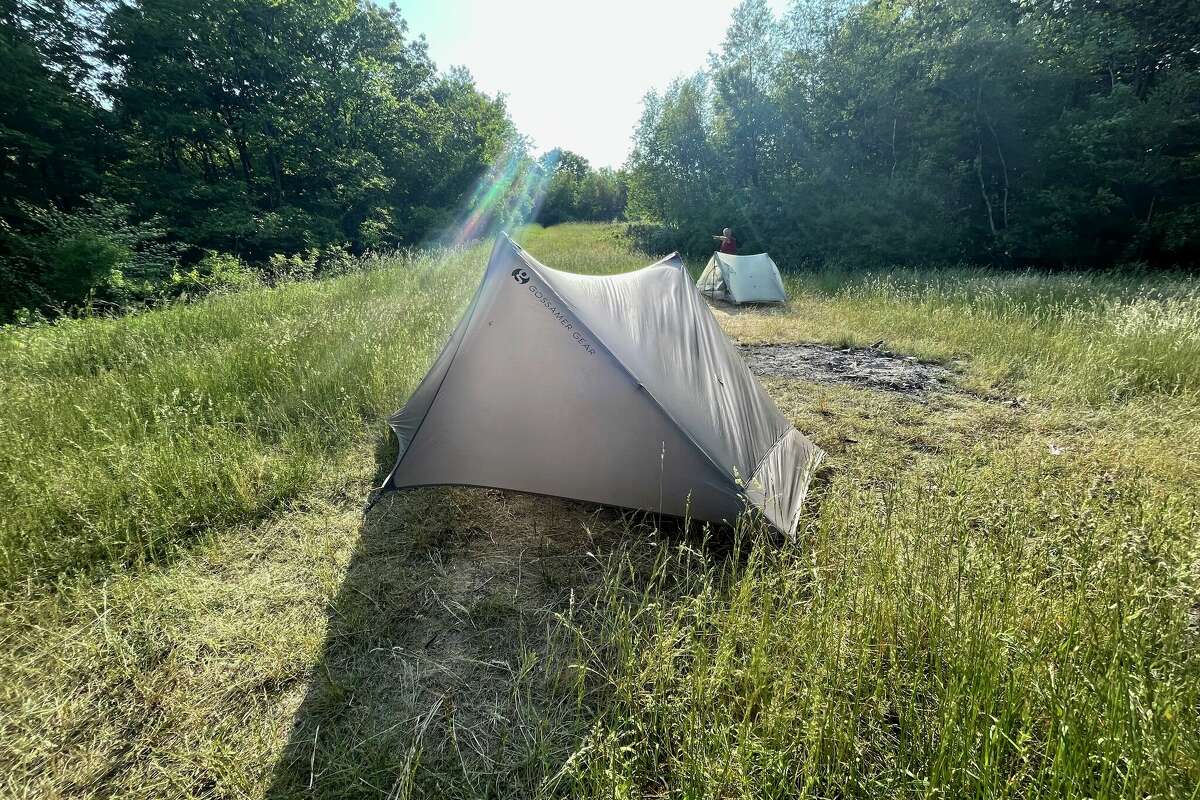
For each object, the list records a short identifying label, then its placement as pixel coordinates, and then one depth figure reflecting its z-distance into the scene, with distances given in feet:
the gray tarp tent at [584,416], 6.88
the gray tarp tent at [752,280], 27.35
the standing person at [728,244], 31.04
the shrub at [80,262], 27.22
